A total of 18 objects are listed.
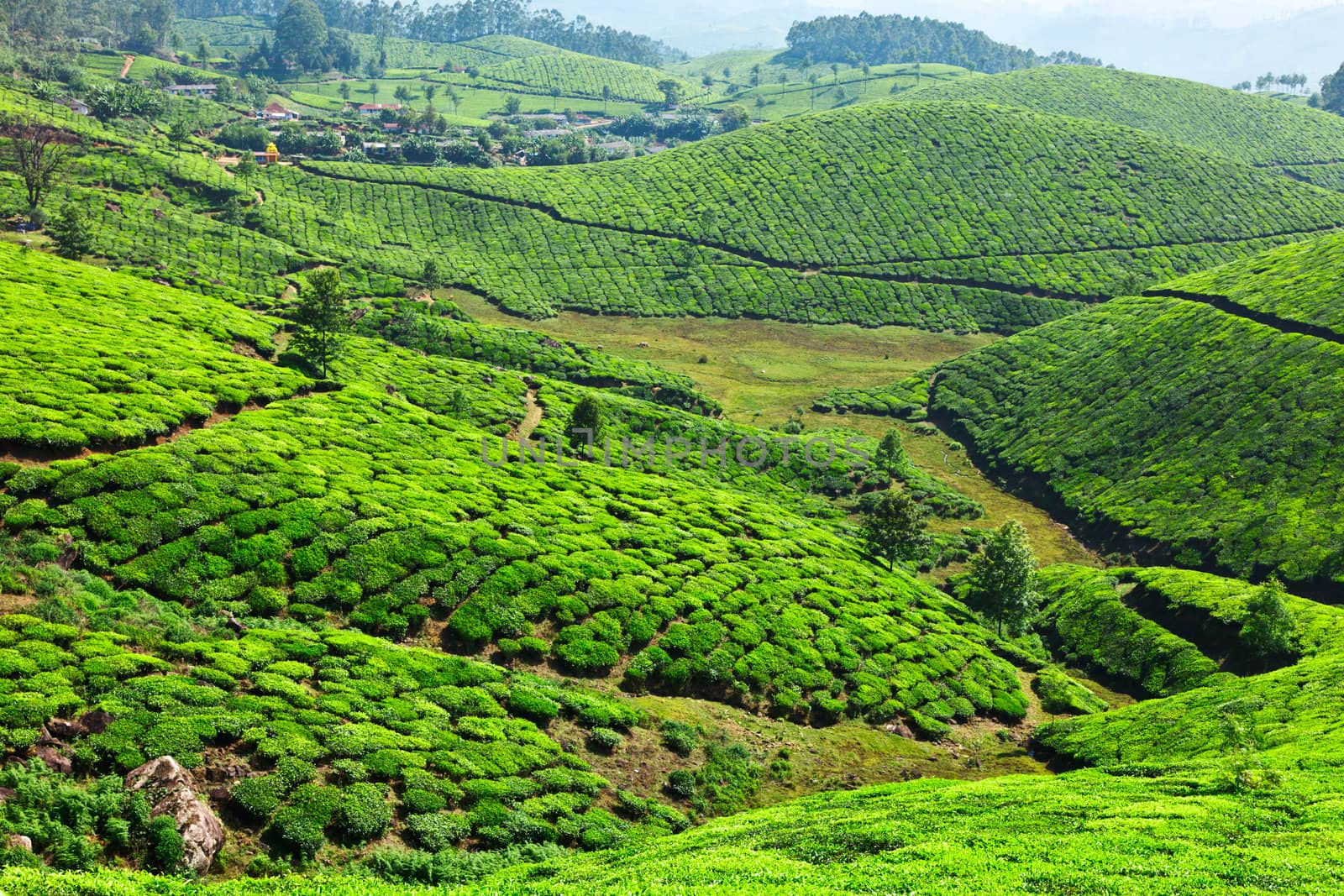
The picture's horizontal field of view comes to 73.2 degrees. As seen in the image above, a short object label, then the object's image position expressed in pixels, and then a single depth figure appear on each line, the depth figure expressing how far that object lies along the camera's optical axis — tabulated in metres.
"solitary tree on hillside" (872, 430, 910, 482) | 96.50
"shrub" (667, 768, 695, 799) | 40.53
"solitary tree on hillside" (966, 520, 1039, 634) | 66.00
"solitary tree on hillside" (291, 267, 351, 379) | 71.12
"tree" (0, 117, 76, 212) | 124.50
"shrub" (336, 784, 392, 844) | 30.78
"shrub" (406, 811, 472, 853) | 31.73
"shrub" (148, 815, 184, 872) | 26.14
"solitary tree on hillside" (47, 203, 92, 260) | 98.44
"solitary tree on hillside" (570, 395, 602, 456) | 80.94
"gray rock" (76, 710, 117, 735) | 29.58
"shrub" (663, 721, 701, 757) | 43.09
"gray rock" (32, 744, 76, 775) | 27.64
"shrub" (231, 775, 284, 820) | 29.58
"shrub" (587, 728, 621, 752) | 41.41
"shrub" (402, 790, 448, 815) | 32.72
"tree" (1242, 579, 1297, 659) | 57.12
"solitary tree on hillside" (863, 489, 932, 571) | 73.00
